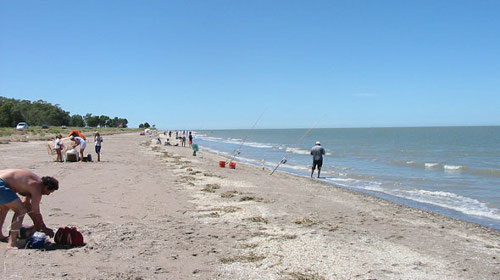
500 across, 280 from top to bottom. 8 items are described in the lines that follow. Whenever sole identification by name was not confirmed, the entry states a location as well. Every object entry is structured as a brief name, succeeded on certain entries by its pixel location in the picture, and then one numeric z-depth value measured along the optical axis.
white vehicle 52.17
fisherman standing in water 16.14
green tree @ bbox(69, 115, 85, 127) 119.49
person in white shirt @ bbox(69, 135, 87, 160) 16.54
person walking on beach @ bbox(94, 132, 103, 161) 17.14
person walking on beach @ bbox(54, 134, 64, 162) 15.57
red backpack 5.21
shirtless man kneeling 4.77
